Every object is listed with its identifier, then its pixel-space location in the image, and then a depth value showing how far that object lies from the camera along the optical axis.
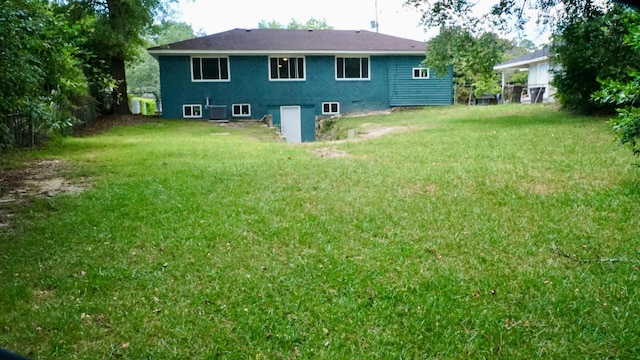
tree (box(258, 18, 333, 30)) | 58.97
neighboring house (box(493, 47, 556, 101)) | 27.59
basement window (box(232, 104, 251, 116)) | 22.58
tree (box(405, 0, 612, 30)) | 13.34
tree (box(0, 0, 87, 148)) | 6.18
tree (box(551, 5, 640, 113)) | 11.52
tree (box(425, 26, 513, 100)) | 15.59
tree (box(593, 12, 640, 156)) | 5.15
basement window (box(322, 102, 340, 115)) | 23.33
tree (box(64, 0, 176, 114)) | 18.14
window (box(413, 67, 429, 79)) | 23.93
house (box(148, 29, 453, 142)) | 21.92
